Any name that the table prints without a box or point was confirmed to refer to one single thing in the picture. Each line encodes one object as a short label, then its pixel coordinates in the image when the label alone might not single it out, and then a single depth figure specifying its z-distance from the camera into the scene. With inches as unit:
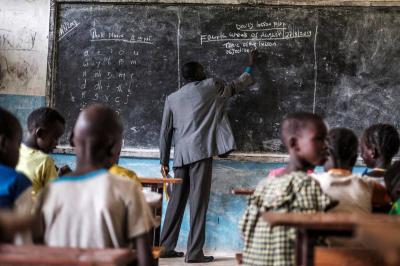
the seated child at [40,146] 104.3
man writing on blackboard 184.9
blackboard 197.2
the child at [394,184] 98.6
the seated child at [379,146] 120.1
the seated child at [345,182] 92.2
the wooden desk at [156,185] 138.0
